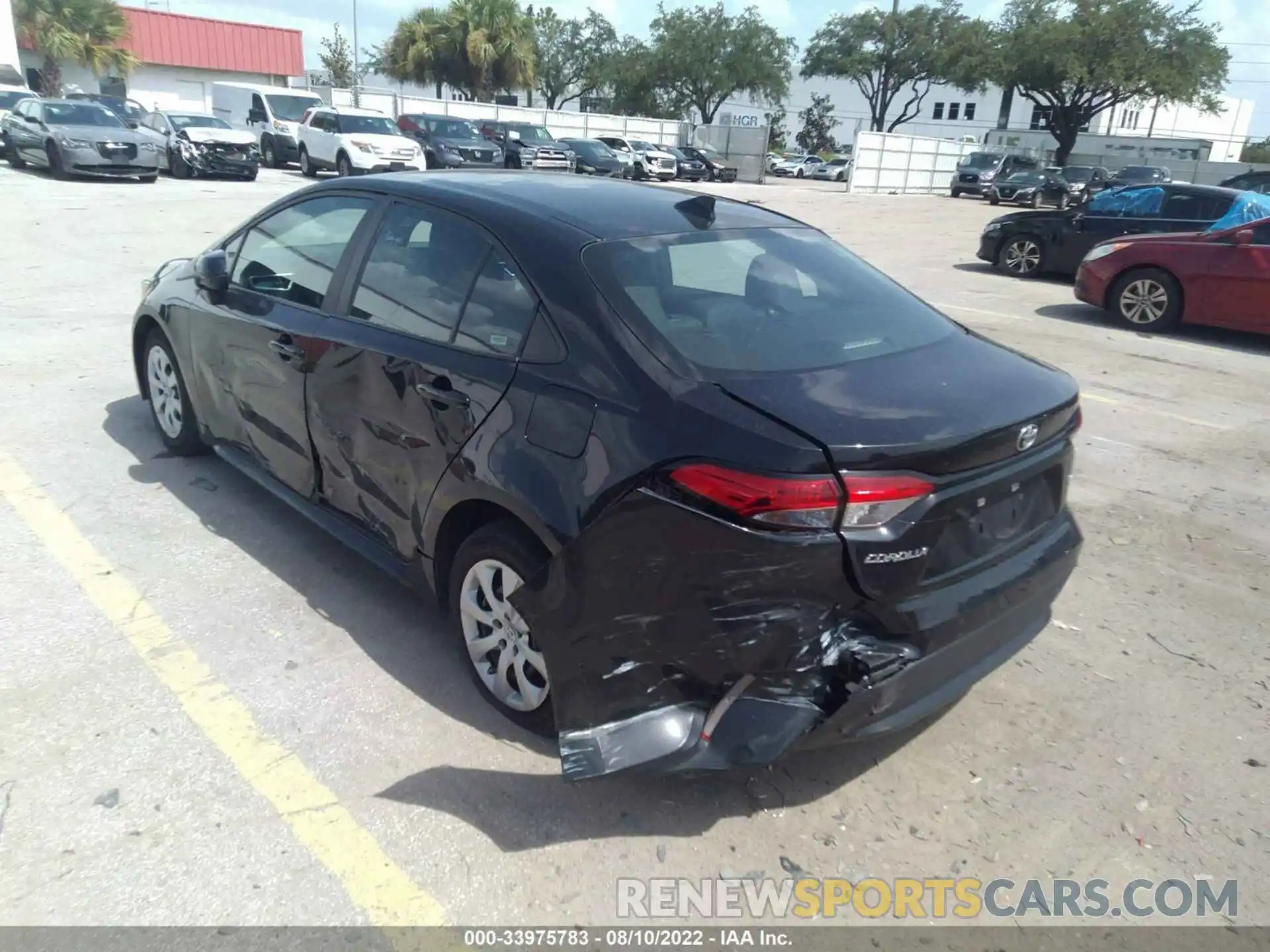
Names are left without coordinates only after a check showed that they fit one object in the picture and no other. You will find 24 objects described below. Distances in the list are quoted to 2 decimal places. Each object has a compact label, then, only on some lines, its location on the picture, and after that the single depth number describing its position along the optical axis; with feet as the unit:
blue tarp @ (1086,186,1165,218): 40.52
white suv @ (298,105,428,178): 78.02
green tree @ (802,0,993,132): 180.65
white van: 91.97
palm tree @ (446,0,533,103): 159.12
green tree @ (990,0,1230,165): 153.07
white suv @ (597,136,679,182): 114.83
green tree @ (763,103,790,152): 233.96
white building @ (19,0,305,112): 142.51
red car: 30.81
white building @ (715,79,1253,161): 251.80
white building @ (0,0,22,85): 112.16
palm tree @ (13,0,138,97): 119.65
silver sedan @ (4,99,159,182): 64.59
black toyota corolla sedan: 8.18
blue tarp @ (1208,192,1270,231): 37.29
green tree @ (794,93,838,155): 251.80
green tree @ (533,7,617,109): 224.74
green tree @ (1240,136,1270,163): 262.67
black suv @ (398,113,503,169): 89.97
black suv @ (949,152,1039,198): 123.03
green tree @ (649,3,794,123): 202.18
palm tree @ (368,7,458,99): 162.40
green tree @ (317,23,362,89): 221.25
